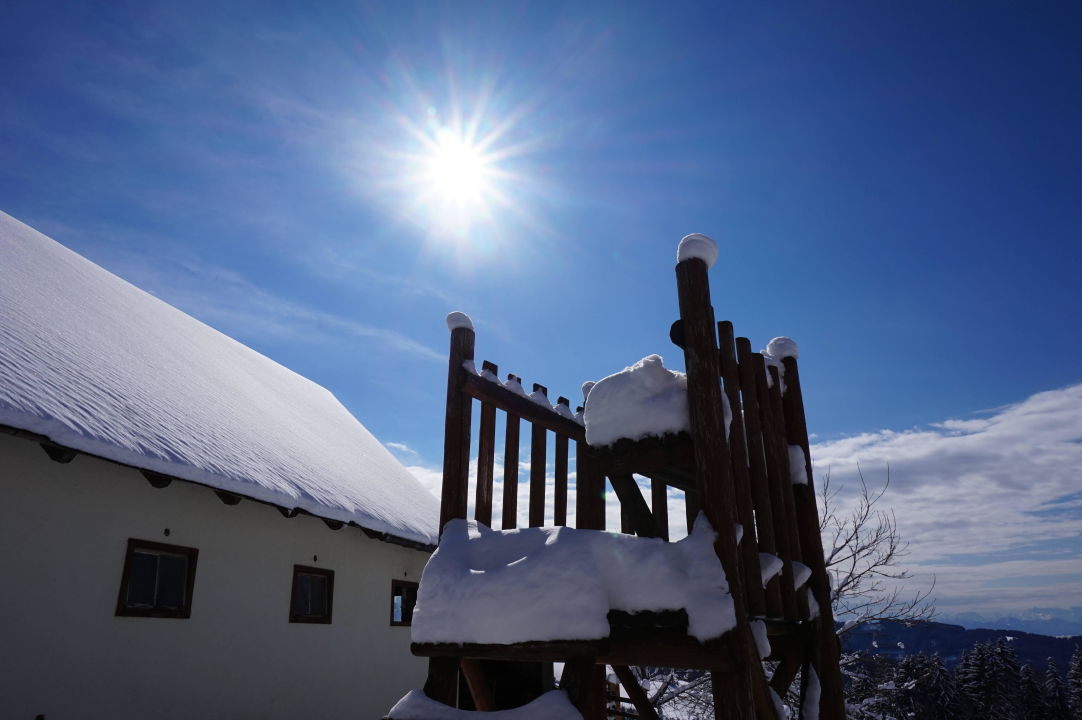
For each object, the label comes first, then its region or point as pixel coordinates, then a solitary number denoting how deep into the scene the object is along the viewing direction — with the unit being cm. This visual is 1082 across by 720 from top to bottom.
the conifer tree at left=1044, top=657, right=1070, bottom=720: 3891
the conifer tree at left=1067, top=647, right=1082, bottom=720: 3547
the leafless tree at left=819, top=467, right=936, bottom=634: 1088
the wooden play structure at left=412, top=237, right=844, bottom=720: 263
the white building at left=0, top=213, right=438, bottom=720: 462
